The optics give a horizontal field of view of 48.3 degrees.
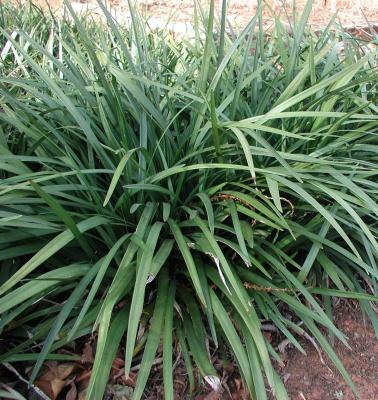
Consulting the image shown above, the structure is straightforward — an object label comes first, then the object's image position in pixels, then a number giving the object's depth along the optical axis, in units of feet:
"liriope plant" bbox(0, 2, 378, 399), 1.48
